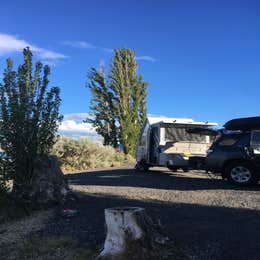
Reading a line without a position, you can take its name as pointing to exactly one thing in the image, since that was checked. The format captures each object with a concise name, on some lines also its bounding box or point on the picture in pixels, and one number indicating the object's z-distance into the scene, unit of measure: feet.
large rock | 21.12
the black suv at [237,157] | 28.22
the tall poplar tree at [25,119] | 21.56
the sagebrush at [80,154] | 53.42
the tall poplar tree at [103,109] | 75.13
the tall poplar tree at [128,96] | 72.38
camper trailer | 37.56
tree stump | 12.25
